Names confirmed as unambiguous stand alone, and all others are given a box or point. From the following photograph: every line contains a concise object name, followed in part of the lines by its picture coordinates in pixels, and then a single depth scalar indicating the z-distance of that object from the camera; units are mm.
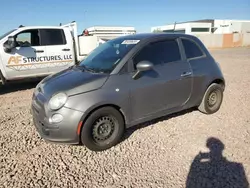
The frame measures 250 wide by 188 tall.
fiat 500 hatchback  3117
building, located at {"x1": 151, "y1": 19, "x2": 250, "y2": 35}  55094
